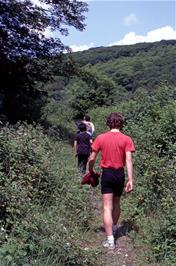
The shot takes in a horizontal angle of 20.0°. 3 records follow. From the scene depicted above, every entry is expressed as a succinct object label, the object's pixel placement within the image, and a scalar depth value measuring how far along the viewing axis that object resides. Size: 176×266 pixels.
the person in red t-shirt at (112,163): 7.02
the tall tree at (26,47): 19.98
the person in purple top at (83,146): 11.17
